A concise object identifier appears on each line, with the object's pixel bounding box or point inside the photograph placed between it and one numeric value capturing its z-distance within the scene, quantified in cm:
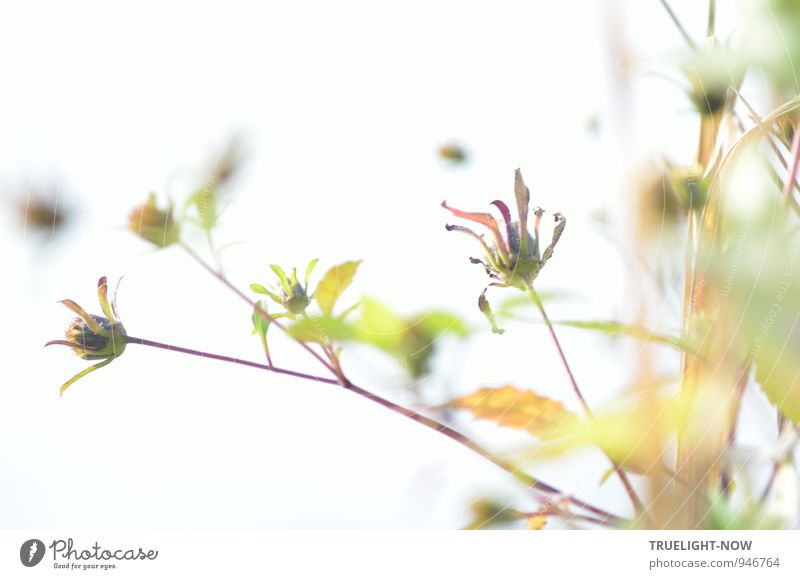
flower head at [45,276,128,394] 83
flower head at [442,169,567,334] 82
